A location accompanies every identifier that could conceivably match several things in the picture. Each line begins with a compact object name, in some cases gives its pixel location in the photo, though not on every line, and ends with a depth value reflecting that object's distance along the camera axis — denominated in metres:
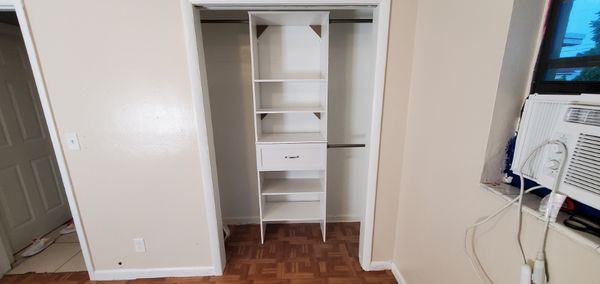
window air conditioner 0.60
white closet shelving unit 1.88
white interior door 1.96
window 0.67
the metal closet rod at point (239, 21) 1.84
